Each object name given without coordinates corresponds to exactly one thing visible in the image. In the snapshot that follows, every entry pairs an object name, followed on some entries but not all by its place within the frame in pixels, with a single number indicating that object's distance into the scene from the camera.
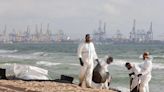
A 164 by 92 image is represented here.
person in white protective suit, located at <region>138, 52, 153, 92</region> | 11.98
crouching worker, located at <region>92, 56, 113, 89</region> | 13.52
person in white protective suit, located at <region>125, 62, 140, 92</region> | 12.14
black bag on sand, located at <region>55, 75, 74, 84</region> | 15.51
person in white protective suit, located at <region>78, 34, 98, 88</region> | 13.07
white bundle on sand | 16.52
